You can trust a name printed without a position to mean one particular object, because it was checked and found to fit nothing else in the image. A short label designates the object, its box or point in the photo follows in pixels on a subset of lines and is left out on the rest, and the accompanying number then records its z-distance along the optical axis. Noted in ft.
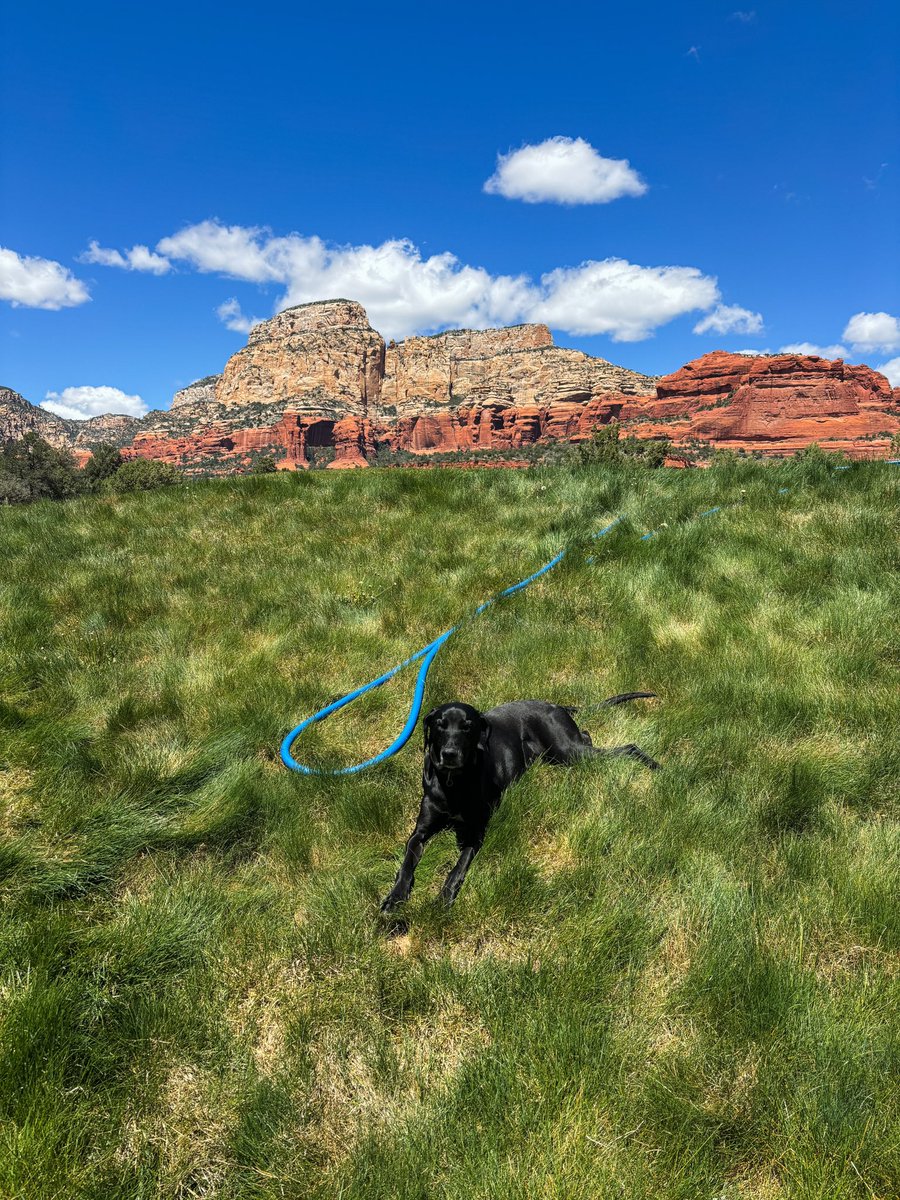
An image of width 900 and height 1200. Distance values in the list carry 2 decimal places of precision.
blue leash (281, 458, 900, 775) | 11.30
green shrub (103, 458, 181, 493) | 182.78
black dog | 9.18
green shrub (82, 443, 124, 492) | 224.74
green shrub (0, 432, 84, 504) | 179.01
